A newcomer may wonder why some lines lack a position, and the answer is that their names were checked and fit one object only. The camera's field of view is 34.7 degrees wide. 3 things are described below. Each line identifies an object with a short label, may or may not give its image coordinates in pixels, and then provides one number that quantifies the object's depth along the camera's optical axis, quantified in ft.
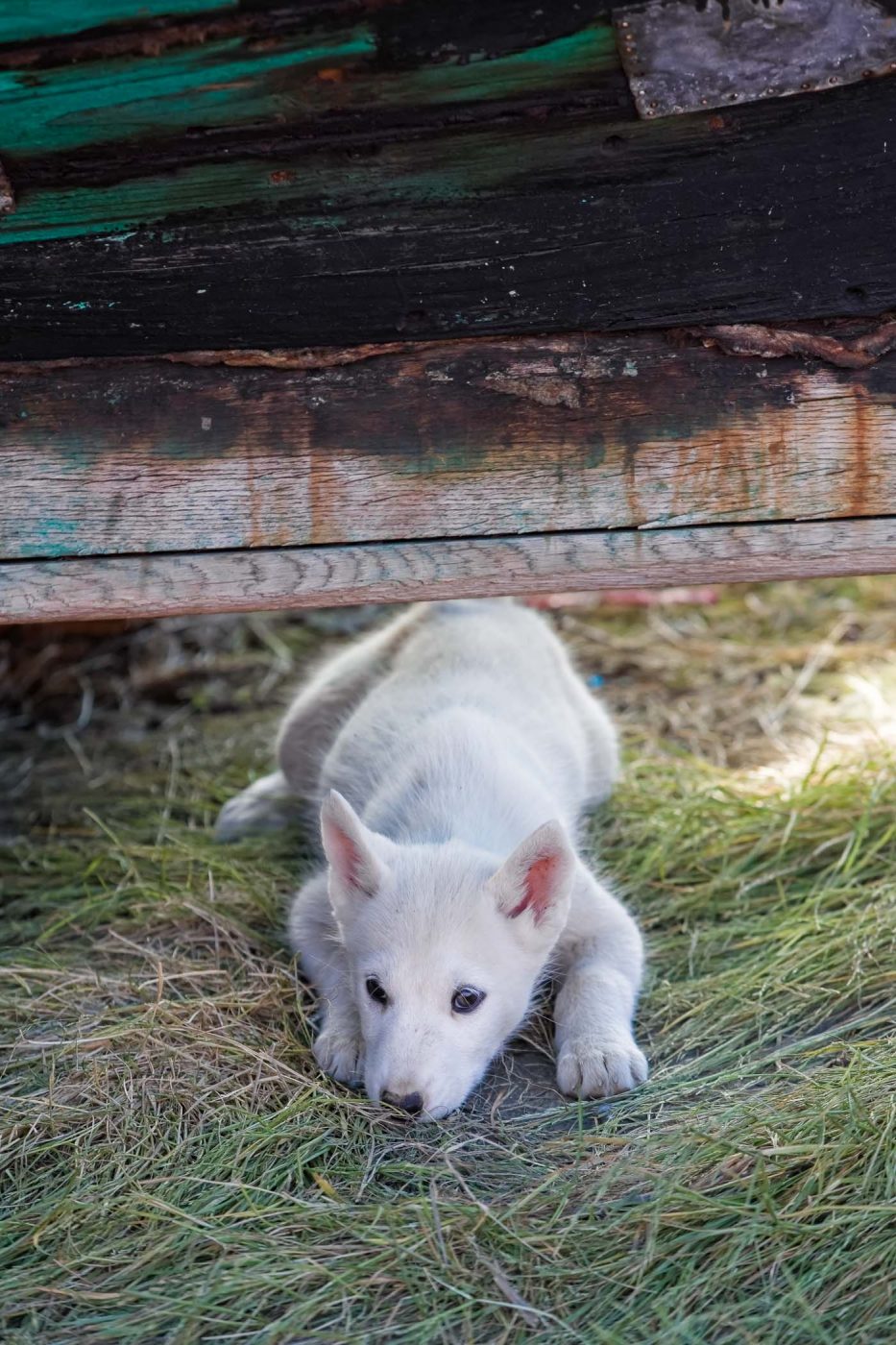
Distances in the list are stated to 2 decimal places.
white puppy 11.57
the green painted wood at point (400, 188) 10.07
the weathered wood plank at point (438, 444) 11.34
